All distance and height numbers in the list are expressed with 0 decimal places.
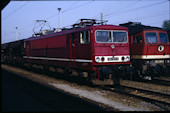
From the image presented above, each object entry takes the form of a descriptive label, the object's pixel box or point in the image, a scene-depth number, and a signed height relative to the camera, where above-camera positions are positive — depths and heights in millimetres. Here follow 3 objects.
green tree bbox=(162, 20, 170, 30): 89050 +12792
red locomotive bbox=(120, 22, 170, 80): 14219 +278
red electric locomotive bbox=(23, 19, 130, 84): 11664 +313
